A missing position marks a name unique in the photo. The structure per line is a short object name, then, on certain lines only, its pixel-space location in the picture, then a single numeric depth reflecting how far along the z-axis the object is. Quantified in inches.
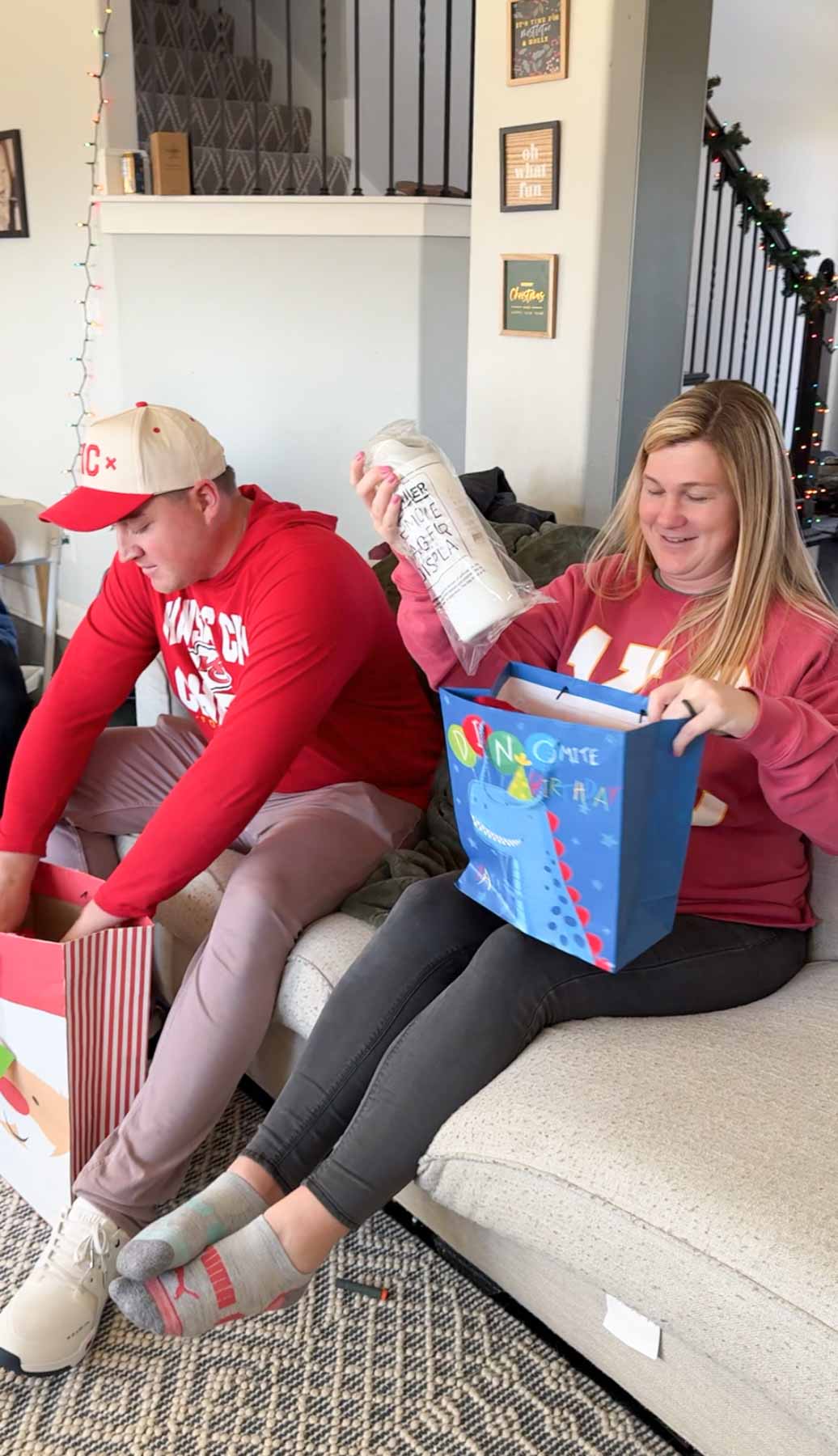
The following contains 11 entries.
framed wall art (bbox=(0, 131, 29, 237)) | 179.8
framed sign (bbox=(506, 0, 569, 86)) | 95.5
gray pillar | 95.5
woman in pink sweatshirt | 53.6
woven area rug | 55.1
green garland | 174.6
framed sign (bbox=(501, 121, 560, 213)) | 98.5
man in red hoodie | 62.1
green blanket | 69.9
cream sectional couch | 43.4
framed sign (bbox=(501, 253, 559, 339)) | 102.0
